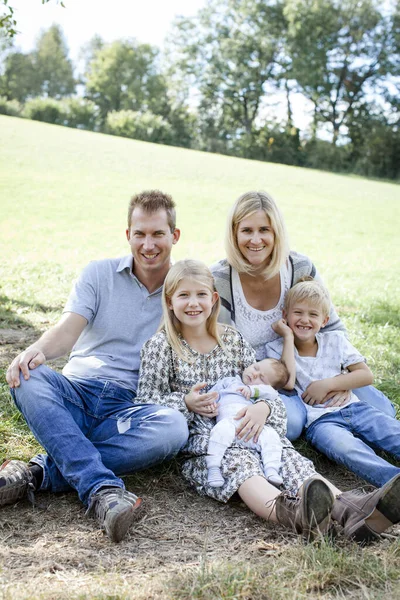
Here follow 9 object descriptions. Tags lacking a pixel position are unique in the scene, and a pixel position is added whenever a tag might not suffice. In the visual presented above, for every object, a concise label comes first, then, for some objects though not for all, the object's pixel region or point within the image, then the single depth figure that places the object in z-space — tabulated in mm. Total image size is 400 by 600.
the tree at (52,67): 64000
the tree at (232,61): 50531
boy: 3471
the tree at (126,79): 53344
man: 3023
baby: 3176
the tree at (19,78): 56531
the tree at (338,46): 47844
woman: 3895
